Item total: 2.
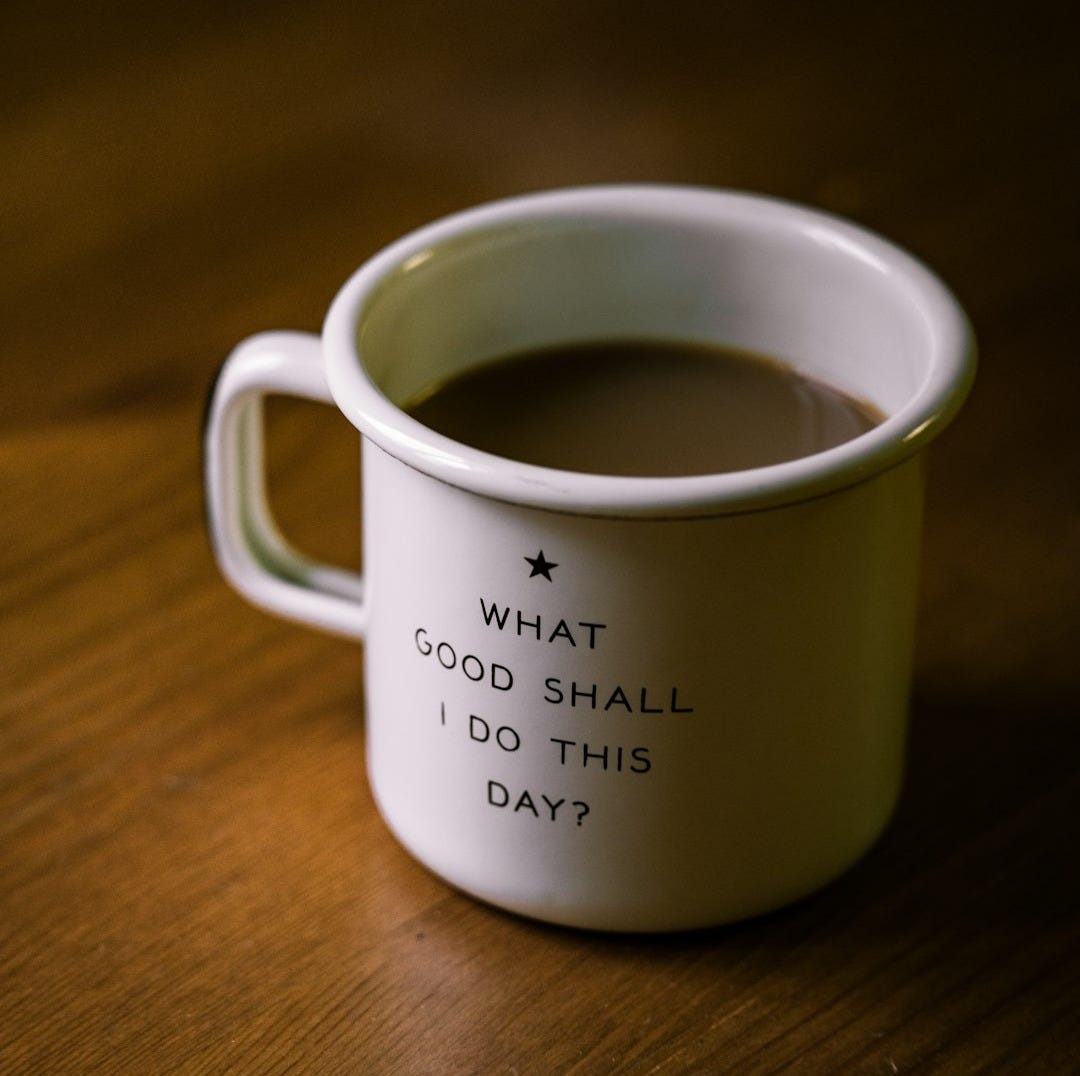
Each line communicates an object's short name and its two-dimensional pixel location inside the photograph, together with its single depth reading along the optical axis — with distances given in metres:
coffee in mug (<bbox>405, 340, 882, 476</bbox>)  0.52
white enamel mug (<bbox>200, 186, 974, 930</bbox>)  0.43
